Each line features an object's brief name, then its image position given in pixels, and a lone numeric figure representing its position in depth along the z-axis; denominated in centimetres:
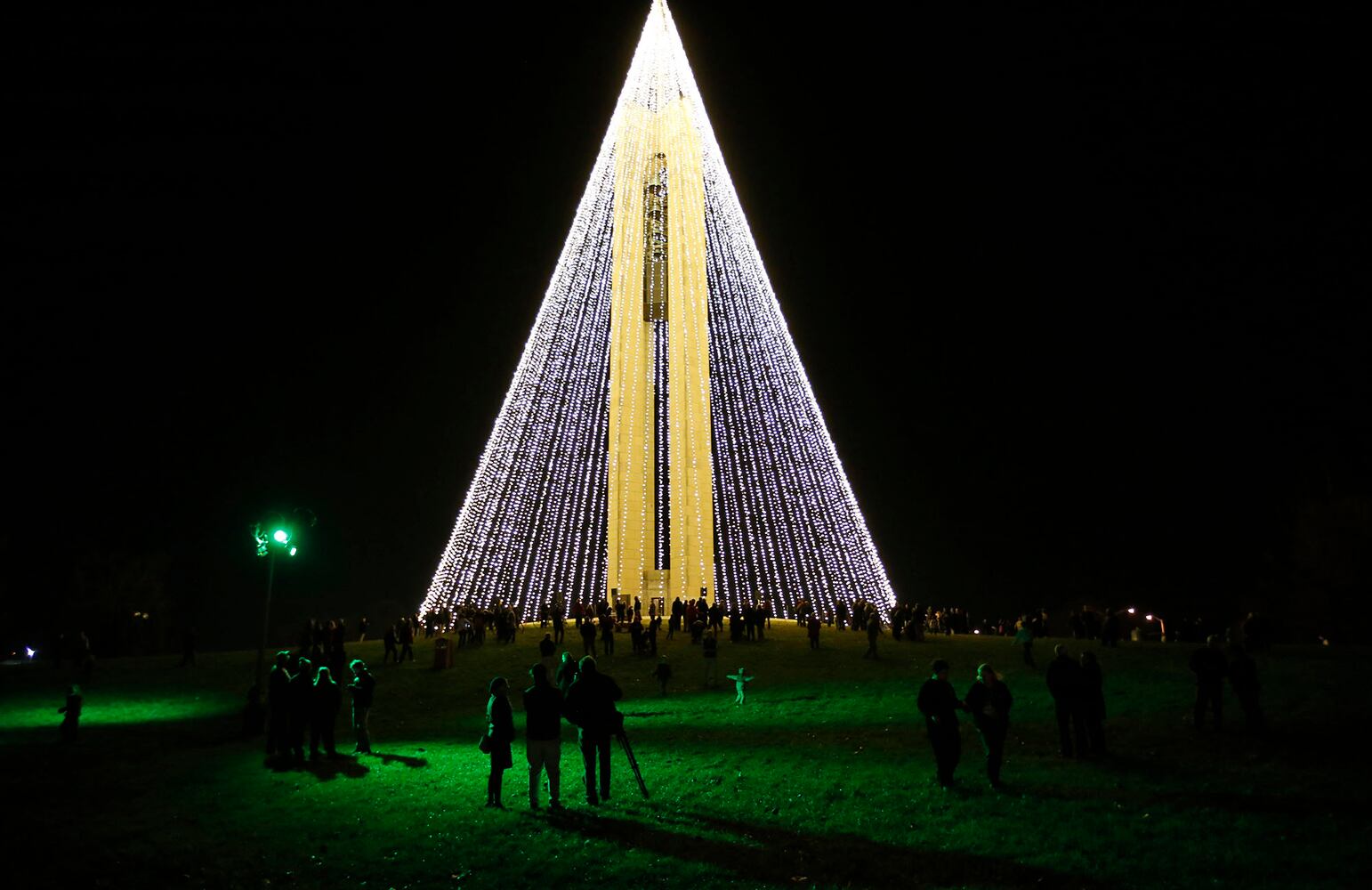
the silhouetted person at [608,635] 2052
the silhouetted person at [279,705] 1119
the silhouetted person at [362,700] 1150
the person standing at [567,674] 990
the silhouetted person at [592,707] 805
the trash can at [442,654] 1978
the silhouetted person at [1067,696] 927
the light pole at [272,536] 1548
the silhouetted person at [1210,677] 1005
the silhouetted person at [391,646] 2106
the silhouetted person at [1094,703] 923
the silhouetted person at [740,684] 1473
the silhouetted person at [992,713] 816
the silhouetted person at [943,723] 820
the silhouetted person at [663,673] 1584
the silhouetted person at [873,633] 1862
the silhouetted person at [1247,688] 986
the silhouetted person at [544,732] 795
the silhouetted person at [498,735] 827
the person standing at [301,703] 1104
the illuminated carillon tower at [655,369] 3603
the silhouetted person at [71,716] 1315
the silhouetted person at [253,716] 1367
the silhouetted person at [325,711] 1120
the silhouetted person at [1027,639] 1627
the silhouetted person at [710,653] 1664
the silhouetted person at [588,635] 1969
